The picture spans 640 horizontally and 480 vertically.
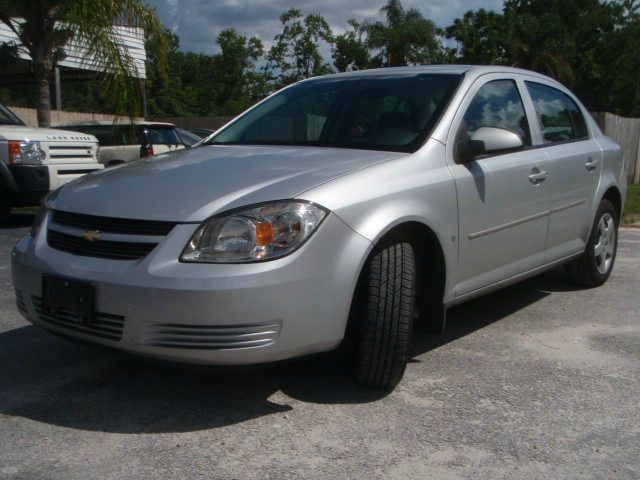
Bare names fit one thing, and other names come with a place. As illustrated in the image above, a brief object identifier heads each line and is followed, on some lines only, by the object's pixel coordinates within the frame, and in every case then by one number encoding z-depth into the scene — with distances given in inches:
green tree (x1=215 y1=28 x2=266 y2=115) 1688.0
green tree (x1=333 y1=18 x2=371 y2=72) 1558.8
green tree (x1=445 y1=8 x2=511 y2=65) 1574.8
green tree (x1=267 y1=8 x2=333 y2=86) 1469.0
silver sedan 116.3
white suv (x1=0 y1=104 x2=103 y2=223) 345.1
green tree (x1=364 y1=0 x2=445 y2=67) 1485.0
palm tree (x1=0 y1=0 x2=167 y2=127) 465.1
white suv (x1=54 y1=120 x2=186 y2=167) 468.3
